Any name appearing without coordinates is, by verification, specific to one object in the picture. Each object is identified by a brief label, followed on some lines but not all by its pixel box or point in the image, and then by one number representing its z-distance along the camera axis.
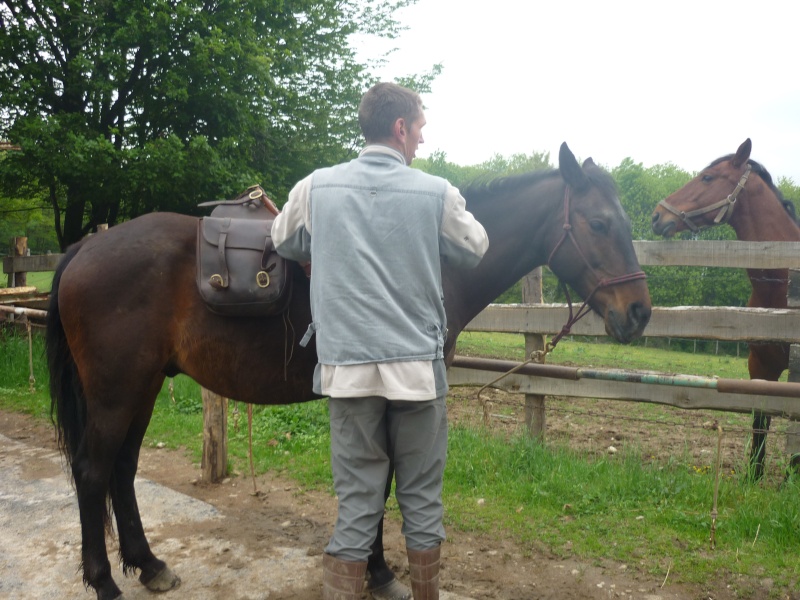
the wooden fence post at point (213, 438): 4.88
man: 2.07
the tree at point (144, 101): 10.08
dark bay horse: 2.97
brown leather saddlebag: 2.88
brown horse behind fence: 4.61
